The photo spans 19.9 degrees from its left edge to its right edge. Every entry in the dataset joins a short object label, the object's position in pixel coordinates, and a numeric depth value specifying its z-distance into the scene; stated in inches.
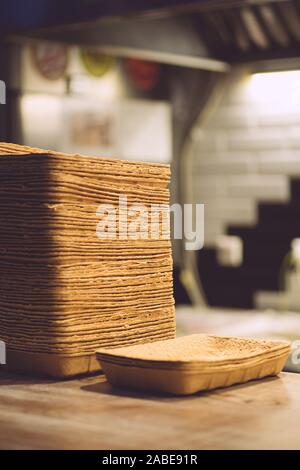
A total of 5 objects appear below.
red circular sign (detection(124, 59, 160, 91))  213.5
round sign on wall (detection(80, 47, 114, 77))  194.5
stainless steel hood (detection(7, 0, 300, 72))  113.1
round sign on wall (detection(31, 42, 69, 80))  181.9
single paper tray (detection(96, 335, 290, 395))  46.8
